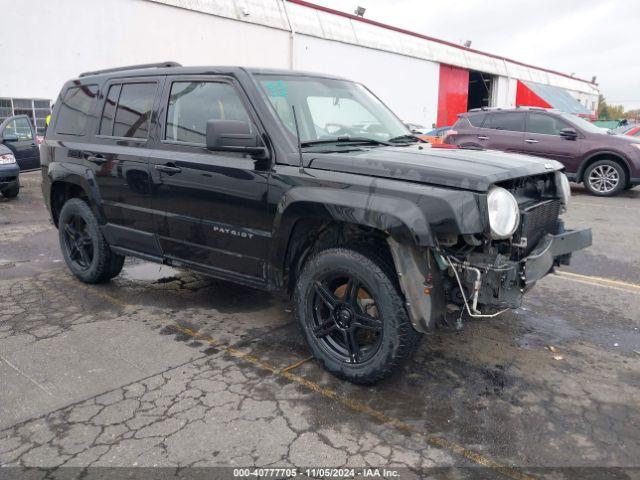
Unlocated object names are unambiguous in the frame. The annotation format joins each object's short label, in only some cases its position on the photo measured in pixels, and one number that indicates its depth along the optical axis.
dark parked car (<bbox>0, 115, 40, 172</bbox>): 11.34
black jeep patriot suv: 2.97
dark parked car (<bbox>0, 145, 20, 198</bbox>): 10.08
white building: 13.80
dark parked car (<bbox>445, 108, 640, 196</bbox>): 10.95
